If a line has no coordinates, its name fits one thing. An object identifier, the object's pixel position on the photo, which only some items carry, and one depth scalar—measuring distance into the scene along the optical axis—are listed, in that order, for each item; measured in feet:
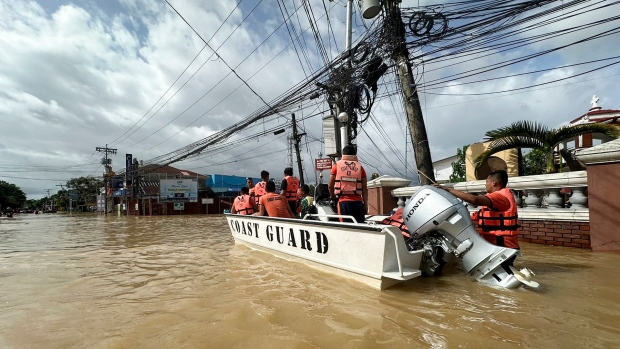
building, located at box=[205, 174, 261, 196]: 139.74
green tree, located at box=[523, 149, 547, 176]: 48.32
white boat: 10.92
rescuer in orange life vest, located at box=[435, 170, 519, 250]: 11.66
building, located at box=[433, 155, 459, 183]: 94.99
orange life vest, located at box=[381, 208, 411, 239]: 12.96
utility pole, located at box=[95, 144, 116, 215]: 144.87
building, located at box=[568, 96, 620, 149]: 42.21
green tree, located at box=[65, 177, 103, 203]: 211.00
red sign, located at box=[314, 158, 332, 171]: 35.42
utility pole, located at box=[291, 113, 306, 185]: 74.44
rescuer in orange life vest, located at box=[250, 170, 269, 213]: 22.63
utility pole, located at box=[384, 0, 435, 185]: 26.53
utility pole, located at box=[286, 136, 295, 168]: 89.46
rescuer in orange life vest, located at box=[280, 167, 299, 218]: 21.70
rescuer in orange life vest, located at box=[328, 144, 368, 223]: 14.73
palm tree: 22.79
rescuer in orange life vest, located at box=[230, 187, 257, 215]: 24.89
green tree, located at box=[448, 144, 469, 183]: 70.49
